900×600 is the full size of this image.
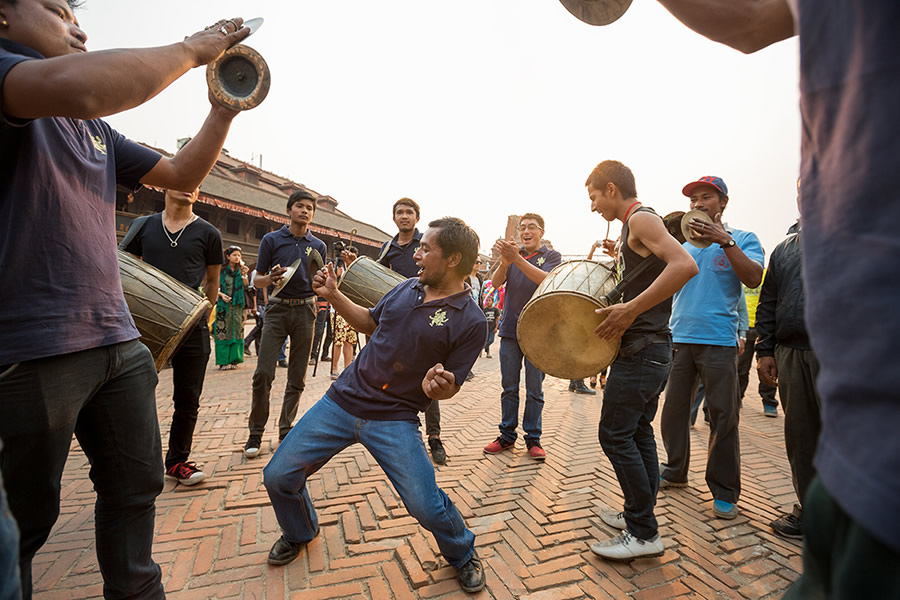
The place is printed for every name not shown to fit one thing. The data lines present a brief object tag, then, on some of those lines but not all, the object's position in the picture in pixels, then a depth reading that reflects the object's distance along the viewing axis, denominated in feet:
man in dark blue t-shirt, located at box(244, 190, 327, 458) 12.40
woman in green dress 24.77
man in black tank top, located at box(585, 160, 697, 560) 7.88
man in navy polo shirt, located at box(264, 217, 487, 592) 7.25
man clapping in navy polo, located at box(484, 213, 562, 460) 13.11
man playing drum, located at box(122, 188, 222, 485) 10.49
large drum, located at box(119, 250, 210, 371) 7.90
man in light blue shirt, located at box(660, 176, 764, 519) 10.19
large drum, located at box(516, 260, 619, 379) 8.37
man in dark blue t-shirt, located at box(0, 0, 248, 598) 3.70
